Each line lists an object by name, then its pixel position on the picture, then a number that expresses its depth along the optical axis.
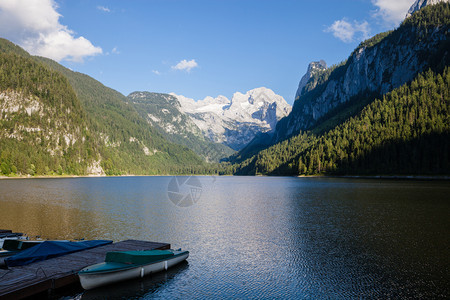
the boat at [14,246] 29.40
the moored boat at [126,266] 23.19
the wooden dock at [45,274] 20.05
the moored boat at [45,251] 25.96
